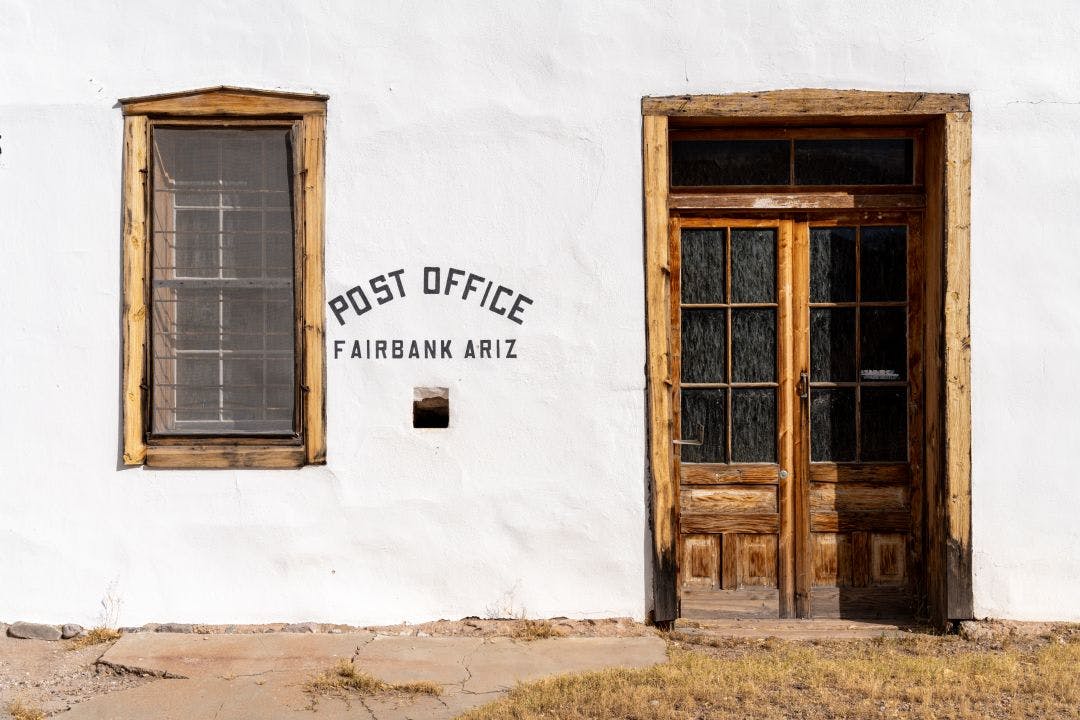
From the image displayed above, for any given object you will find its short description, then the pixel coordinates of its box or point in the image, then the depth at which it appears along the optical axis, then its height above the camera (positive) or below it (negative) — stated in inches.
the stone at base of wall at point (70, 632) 205.6 -51.7
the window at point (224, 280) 208.8 +18.6
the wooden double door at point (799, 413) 217.6 -8.8
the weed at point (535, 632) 202.4 -51.1
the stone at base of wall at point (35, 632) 205.6 -51.7
